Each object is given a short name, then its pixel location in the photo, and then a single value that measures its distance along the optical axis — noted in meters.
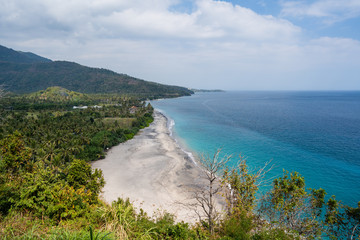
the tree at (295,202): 18.09
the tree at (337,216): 17.45
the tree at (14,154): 22.93
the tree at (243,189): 18.84
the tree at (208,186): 31.38
